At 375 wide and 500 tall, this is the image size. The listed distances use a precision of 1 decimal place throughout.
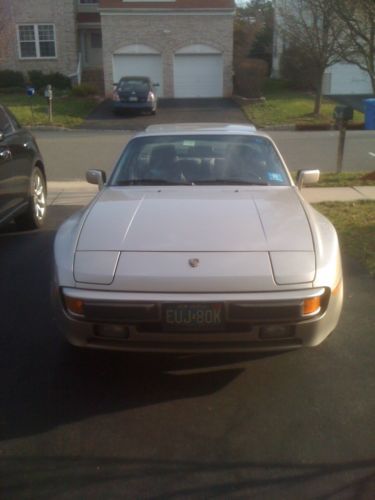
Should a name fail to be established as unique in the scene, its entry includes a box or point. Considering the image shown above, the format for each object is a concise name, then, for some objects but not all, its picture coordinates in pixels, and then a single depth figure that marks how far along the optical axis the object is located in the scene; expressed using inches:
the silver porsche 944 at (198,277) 141.1
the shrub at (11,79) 1344.7
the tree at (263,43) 1694.5
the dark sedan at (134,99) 1029.8
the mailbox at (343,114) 442.9
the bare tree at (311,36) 909.2
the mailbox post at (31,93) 823.5
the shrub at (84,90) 1229.1
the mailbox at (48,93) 898.1
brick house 1245.1
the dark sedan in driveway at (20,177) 278.2
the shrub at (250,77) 1218.6
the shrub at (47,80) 1336.1
